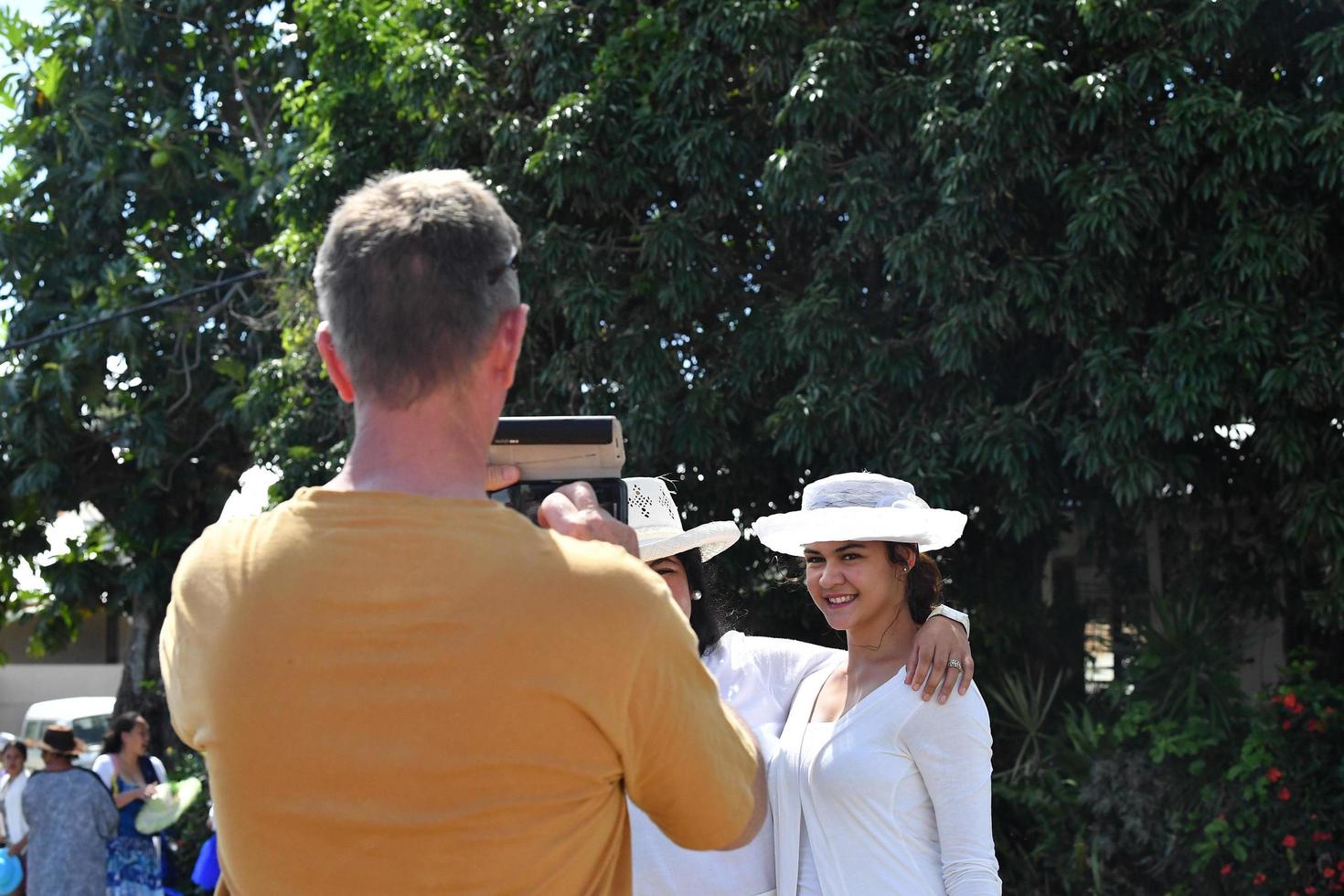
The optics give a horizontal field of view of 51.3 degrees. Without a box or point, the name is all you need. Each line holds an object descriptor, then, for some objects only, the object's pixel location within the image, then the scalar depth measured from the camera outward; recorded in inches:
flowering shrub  292.5
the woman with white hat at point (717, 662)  113.7
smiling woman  111.3
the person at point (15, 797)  356.2
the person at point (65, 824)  312.7
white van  699.4
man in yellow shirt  54.9
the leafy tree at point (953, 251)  285.4
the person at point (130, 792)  334.3
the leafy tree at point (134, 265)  561.0
